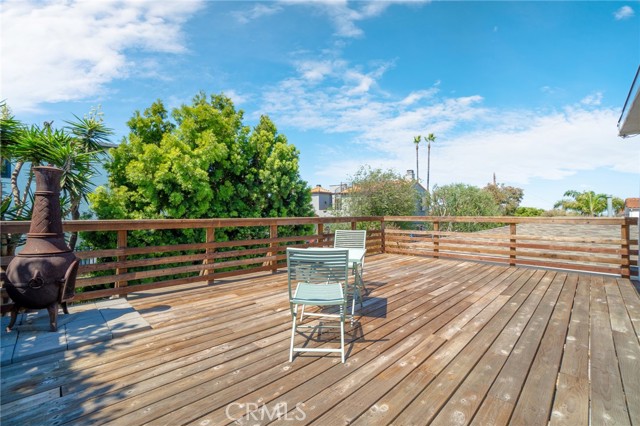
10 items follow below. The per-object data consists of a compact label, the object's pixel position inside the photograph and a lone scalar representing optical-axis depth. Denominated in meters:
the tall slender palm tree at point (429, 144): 36.62
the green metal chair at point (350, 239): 4.46
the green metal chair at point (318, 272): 2.52
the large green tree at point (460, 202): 18.91
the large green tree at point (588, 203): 37.44
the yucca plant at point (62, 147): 4.22
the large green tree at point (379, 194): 15.80
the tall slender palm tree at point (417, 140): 36.97
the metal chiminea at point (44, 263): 2.64
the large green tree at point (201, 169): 10.26
